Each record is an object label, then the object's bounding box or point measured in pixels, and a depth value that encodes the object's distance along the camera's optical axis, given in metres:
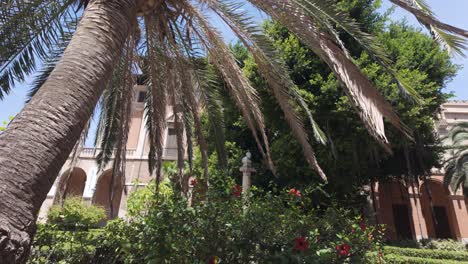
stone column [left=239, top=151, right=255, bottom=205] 6.43
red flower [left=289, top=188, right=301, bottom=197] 4.67
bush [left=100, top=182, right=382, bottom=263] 3.63
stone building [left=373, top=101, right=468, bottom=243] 20.31
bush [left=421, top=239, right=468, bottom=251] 15.79
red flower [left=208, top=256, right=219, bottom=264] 3.65
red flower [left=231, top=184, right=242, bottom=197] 4.93
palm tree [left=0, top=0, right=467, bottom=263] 1.88
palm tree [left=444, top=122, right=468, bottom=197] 17.88
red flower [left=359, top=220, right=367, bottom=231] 4.46
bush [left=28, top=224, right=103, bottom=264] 4.03
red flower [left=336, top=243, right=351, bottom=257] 3.65
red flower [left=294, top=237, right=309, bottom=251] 3.56
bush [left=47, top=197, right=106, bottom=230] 14.22
